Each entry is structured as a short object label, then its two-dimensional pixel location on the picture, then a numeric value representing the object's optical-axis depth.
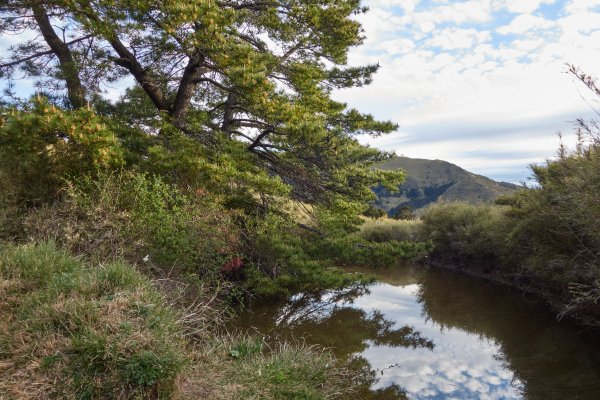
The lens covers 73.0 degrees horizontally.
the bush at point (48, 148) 7.07
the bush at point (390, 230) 24.57
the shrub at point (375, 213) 33.28
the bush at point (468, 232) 15.51
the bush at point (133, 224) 6.88
